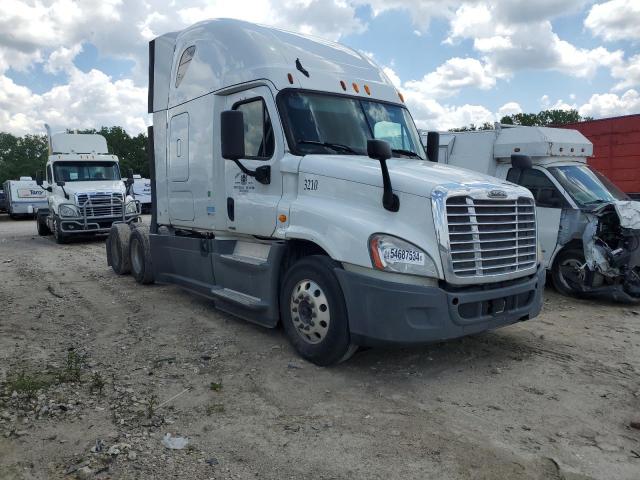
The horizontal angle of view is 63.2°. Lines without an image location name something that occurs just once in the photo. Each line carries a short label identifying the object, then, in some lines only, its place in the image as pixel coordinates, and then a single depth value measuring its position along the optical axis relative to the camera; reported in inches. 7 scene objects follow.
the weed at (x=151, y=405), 157.4
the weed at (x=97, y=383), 175.7
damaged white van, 296.4
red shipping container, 523.8
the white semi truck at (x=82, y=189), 608.7
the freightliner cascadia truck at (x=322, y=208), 172.1
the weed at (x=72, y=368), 182.7
